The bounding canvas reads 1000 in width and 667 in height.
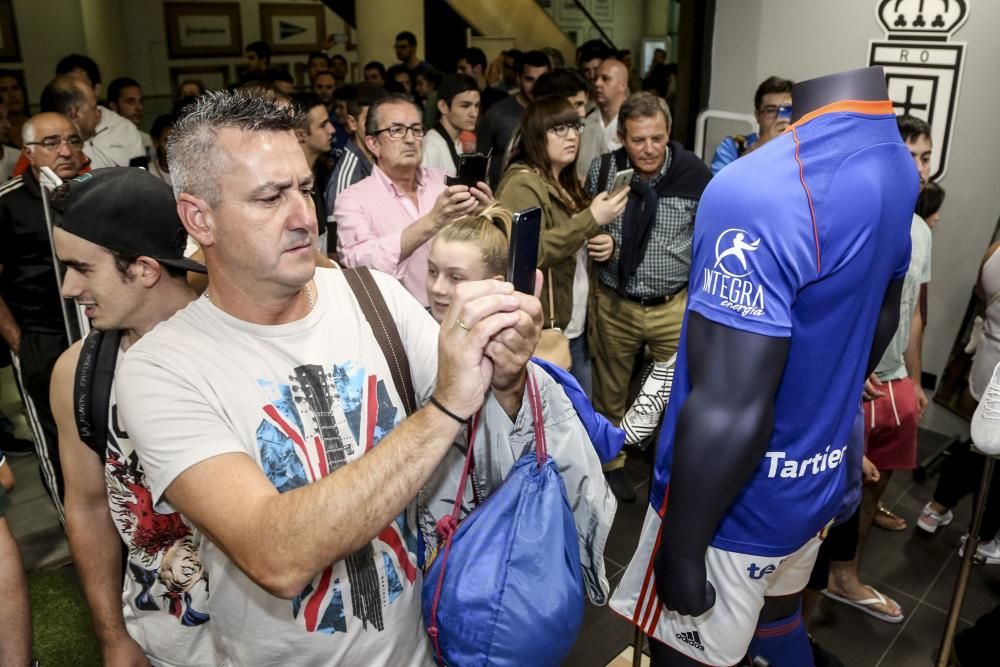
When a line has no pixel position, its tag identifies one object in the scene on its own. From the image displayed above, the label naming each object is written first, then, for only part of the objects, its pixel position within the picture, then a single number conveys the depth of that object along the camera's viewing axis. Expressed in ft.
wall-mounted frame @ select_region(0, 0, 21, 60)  25.99
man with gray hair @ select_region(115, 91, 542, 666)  3.36
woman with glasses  10.02
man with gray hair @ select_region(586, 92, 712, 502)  11.17
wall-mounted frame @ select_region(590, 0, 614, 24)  44.73
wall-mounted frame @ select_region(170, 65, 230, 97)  32.86
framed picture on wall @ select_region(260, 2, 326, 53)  35.42
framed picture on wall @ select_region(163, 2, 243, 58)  32.14
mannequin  4.40
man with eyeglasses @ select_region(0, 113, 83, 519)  9.89
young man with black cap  4.88
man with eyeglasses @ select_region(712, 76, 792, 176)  13.07
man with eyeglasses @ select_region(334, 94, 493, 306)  9.33
